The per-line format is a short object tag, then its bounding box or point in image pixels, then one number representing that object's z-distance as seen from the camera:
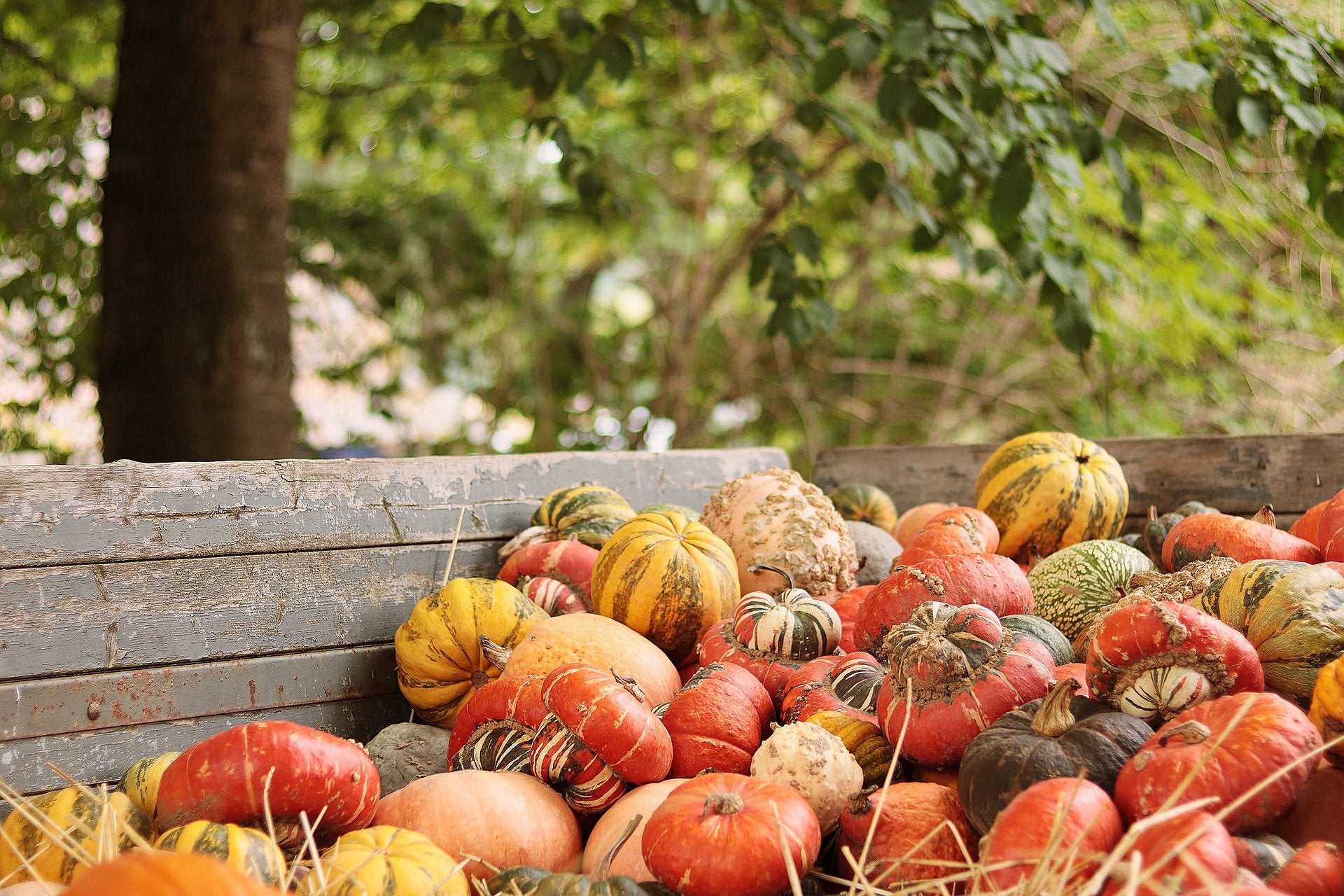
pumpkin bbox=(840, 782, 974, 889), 1.42
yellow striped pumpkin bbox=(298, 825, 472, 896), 1.33
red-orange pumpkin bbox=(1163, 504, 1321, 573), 2.12
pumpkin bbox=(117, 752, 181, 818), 1.68
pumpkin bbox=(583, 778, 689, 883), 1.54
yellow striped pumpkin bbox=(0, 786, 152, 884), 1.43
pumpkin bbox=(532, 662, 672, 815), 1.66
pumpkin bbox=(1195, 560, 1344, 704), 1.58
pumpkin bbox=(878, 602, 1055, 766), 1.59
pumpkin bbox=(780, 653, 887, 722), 1.81
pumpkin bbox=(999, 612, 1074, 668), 1.83
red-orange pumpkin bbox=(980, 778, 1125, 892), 1.22
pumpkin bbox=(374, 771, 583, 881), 1.57
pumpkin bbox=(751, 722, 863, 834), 1.56
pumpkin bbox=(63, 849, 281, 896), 0.99
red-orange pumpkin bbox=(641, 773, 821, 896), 1.36
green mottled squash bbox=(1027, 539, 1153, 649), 2.20
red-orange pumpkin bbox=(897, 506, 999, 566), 2.39
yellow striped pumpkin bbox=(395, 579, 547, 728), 2.14
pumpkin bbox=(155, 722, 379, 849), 1.48
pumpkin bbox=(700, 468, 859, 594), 2.53
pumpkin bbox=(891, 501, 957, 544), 3.13
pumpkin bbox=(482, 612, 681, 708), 2.00
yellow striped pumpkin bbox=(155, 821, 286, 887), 1.35
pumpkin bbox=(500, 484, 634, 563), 2.55
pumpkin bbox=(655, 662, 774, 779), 1.74
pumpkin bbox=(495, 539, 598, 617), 2.43
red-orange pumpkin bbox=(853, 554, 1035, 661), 1.92
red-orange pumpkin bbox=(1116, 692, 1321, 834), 1.25
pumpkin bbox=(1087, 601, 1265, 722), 1.48
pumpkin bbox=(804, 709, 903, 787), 1.68
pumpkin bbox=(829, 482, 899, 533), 3.29
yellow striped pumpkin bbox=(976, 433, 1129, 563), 2.71
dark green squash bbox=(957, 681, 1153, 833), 1.37
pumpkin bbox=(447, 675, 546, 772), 1.79
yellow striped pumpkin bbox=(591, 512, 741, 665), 2.25
